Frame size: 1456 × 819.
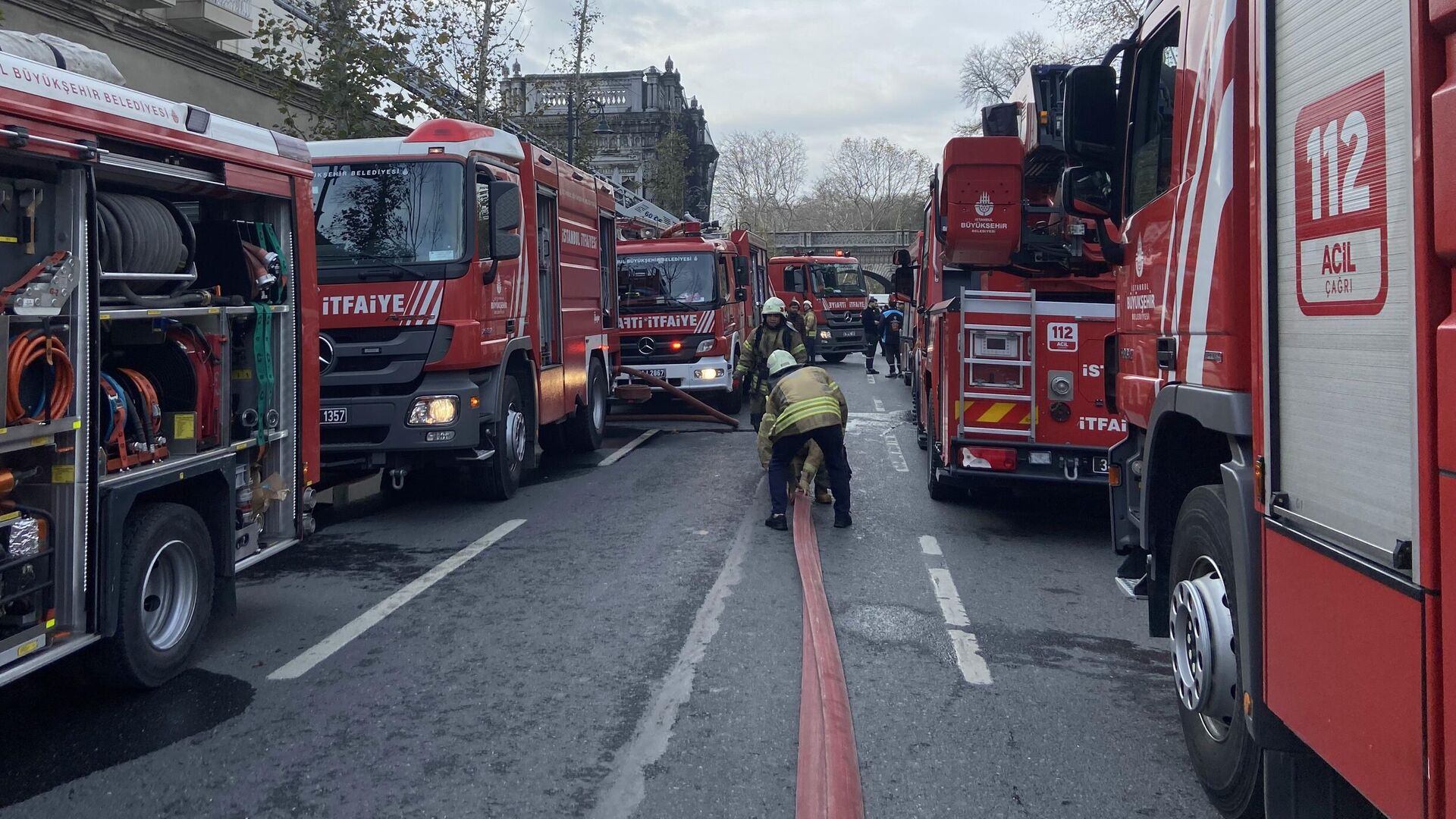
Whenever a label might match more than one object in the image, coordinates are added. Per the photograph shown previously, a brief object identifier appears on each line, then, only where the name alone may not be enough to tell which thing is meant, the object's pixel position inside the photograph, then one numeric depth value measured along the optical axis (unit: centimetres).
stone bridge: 7288
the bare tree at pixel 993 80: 4512
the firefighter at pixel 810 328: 2264
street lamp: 2209
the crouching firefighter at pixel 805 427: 873
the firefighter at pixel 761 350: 1129
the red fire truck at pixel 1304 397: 239
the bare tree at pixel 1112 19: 2988
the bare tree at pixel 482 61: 1642
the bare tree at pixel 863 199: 9475
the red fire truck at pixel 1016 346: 841
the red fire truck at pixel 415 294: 890
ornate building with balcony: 4356
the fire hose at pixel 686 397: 1495
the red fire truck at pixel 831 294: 3036
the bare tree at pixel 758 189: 8094
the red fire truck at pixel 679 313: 1602
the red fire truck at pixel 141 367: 428
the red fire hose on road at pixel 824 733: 393
